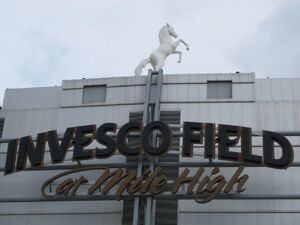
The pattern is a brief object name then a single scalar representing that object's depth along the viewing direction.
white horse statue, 46.56
